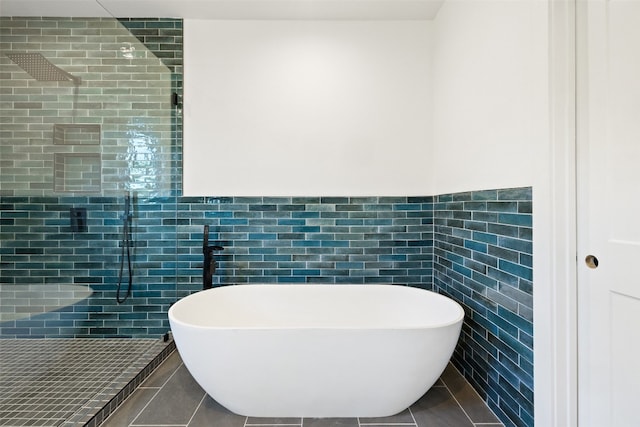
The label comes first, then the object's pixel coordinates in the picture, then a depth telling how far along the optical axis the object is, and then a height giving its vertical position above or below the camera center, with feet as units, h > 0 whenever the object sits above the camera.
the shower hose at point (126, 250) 7.77 -0.82
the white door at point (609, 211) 3.78 +0.04
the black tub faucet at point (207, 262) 8.33 -1.19
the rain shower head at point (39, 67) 5.60 +2.67
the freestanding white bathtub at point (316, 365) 5.24 -2.45
